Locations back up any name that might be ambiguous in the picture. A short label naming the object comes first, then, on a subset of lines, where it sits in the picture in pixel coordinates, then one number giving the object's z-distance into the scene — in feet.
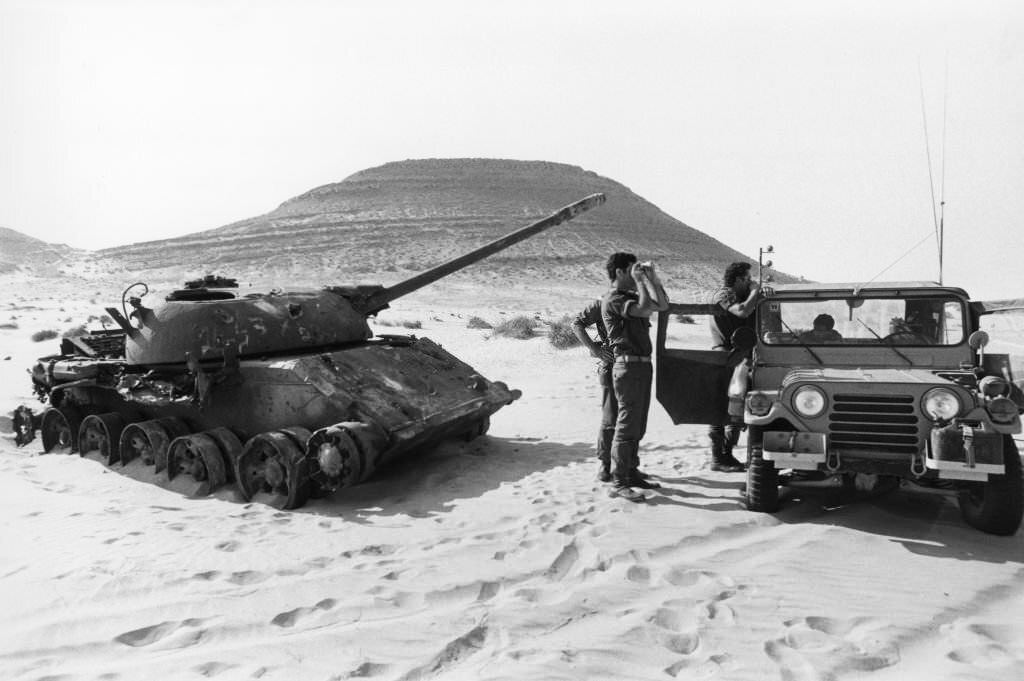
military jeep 17.07
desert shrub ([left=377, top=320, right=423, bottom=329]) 76.18
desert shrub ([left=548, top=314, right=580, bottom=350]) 60.64
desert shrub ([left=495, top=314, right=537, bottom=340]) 67.64
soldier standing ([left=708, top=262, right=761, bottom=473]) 21.59
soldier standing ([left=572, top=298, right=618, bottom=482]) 22.43
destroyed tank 22.67
